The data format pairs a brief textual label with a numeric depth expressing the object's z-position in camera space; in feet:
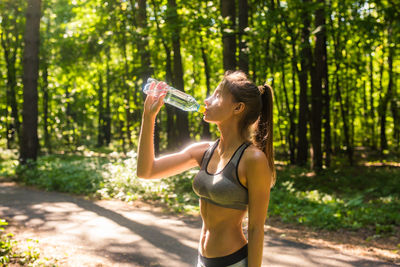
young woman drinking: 7.38
